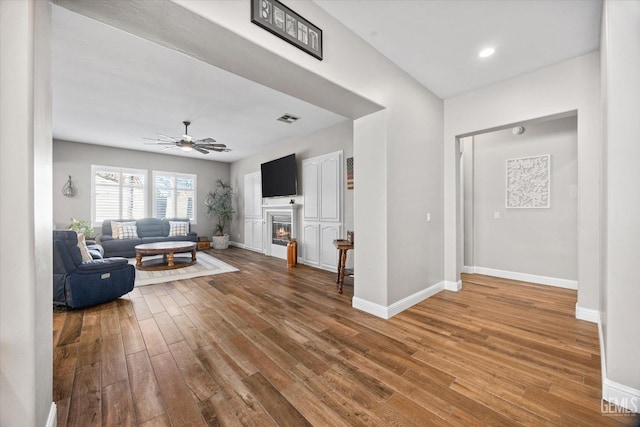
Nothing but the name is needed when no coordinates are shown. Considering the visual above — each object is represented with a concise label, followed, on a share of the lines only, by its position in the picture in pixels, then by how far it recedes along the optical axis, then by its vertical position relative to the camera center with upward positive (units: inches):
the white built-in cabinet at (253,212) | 278.1 +1.0
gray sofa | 240.4 -24.7
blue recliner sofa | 115.0 -29.6
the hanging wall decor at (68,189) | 239.9 +23.6
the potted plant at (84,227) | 217.3 -11.9
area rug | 164.7 -43.1
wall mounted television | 222.2 +33.3
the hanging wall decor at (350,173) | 180.4 +28.3
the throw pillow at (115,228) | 248.7 -14.5
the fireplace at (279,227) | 226.7 -14.3
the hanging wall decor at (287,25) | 65.5 +53.1
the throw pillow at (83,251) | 130.0 -19.5
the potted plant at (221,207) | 318.0 +7.7
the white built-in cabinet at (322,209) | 189.6 +3.1
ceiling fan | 176.2 +50.6
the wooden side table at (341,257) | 138.4 -25.9
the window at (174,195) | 291.4 +21.9
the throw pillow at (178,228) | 281.4 -16.8
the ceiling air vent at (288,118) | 175.6 +67.3
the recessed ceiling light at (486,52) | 101.0 +65.3
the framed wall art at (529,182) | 152.9 +18.8
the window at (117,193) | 257.3 +21.6
